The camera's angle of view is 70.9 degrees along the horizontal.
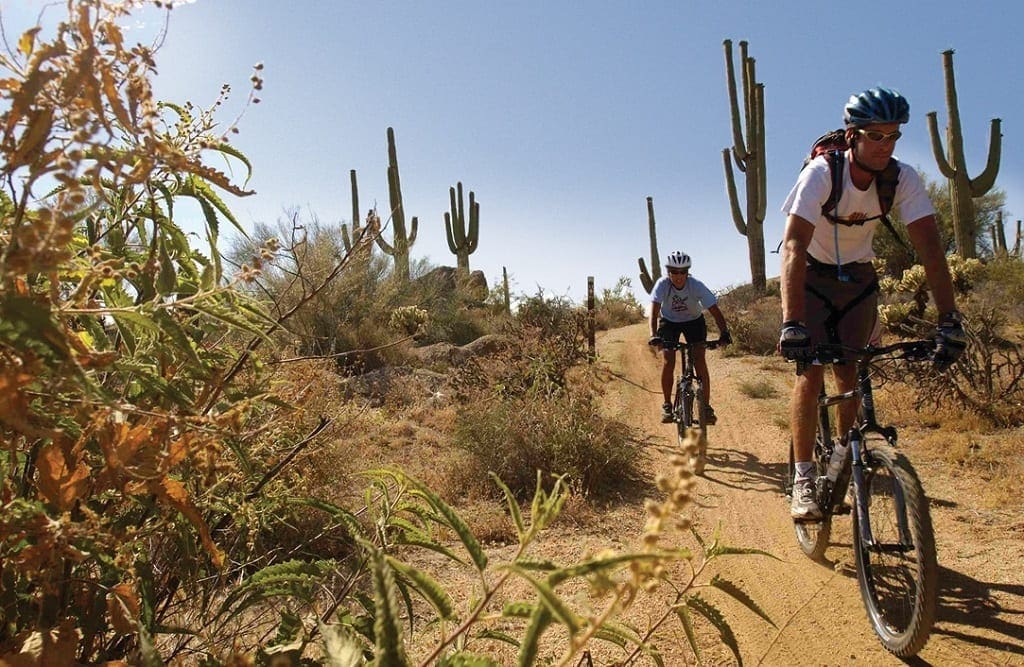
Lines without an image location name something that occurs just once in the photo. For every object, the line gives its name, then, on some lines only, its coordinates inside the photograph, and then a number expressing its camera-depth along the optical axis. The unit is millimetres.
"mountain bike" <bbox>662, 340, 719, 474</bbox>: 7801
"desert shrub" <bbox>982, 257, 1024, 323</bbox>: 14000
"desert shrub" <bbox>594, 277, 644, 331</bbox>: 23453
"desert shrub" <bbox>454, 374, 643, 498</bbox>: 6008
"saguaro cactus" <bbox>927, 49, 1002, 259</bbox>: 18188
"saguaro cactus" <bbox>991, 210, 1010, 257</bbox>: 33512
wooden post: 14242
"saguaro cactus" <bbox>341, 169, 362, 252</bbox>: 23709
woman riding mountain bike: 7988
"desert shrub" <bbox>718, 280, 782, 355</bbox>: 14748
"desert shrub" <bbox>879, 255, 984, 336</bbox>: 13359
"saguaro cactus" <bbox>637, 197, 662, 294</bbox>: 27875
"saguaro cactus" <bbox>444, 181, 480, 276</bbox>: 27297
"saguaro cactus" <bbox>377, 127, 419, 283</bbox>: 19262
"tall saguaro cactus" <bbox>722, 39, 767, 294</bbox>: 21531
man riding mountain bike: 3650
